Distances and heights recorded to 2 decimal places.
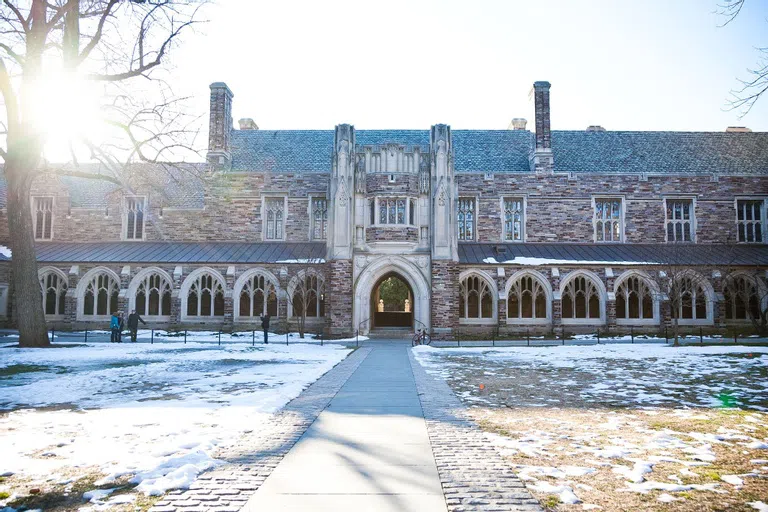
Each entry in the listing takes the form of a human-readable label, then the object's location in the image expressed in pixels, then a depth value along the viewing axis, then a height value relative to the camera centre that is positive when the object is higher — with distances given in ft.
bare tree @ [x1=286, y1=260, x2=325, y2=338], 83.76 -0.34
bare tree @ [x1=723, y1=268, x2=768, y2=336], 84.99 +0.01
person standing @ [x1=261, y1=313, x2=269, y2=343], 72.60 -4.70
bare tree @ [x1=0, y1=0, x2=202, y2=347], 53.31 +18.92
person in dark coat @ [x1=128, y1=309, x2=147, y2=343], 71.67 -4.61
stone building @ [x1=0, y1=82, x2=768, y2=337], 81.00 +10.18
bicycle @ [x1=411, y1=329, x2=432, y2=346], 69.31 -6.61
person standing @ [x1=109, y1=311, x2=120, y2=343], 68.03 -5.05
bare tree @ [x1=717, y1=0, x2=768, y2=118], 28.15 +11.01
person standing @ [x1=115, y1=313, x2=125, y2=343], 68.28 -5.60
